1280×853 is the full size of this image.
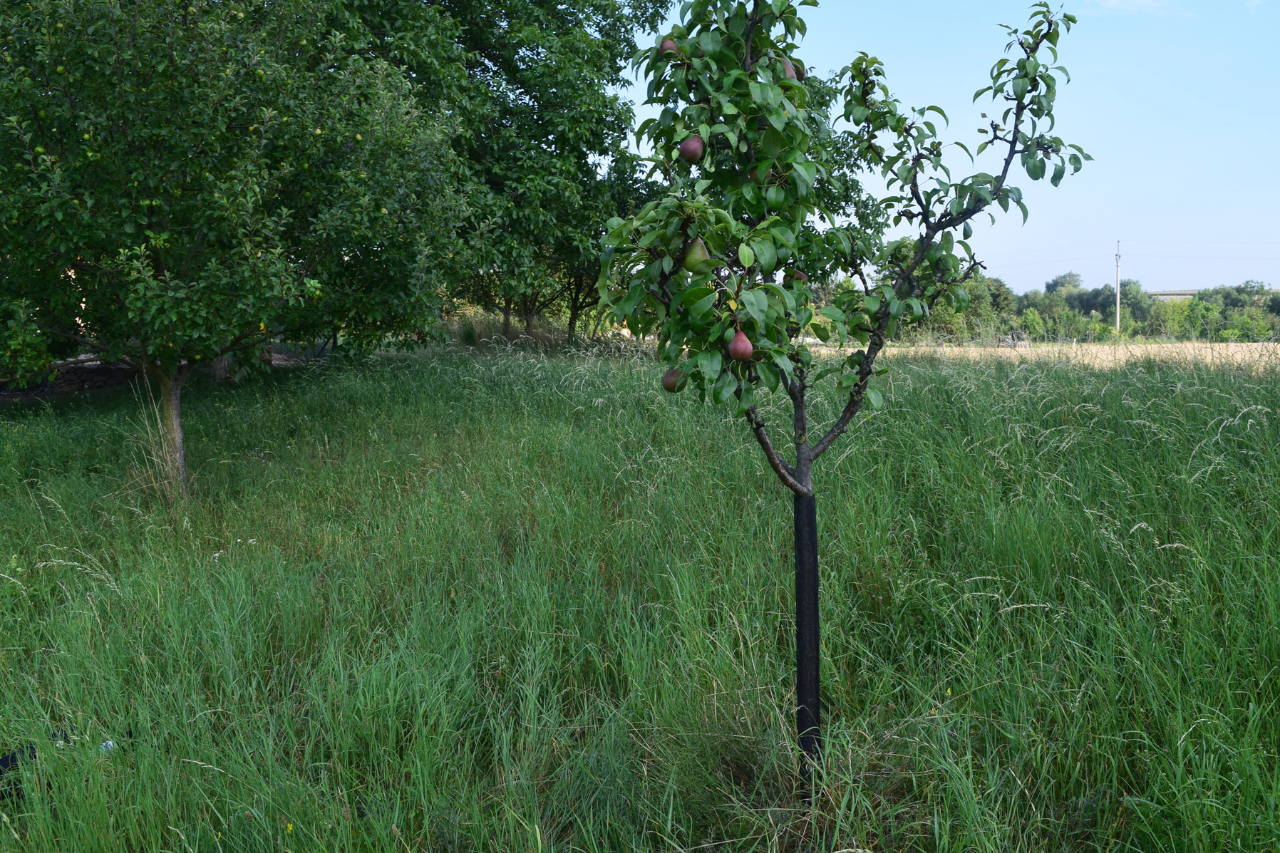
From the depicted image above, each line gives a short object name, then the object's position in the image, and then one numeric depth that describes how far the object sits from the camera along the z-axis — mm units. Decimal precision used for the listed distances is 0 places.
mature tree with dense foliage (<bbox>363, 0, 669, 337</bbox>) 10047
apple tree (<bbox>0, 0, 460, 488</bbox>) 5500
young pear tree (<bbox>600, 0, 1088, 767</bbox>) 1690
